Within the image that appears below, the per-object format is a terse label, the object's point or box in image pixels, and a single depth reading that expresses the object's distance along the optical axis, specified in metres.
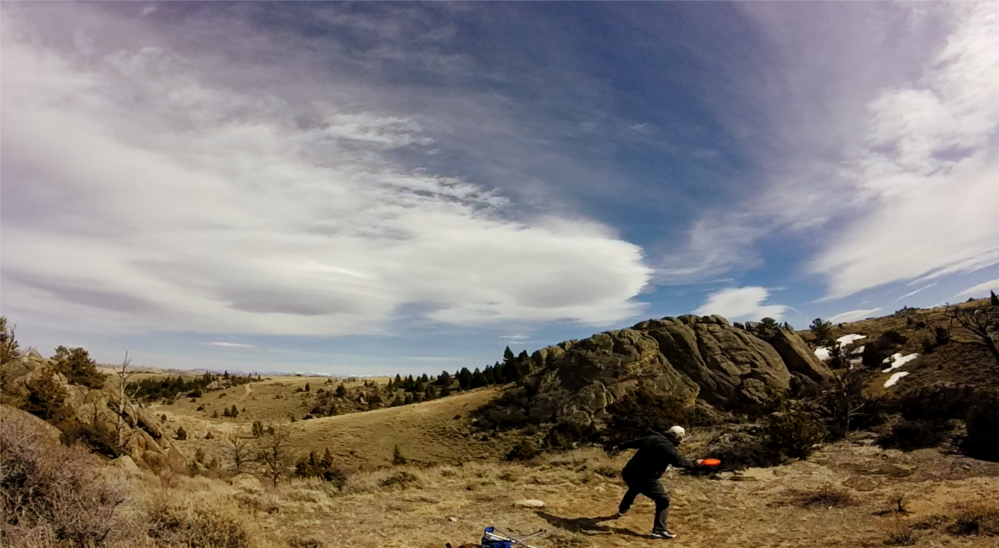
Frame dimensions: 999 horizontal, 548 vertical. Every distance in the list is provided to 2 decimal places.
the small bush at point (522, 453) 22.48
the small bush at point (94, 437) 20.09
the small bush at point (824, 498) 11.05
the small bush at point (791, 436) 16.66
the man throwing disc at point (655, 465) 9.21
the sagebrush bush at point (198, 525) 6.78
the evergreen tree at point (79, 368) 30.34
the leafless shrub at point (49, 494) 6.05
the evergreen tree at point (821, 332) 62.24
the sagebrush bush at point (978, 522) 7.50
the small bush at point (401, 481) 13.88
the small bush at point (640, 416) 23.64
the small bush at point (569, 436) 28.21
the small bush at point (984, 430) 14.23
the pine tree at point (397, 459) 36.75
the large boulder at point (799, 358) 47.11
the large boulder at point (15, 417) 7.96
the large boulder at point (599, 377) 44.72
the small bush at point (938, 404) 19.98
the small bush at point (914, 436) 16.50
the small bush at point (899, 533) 7.76
